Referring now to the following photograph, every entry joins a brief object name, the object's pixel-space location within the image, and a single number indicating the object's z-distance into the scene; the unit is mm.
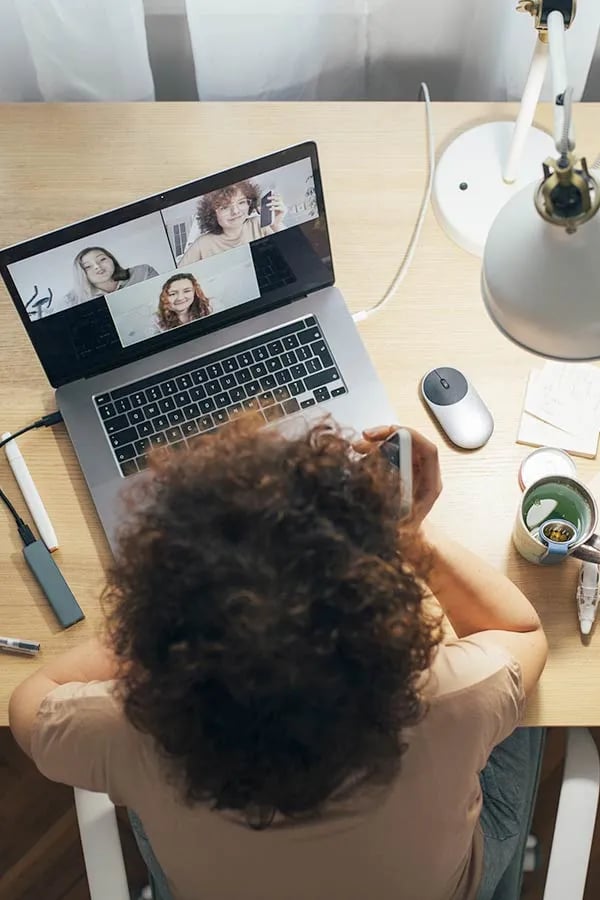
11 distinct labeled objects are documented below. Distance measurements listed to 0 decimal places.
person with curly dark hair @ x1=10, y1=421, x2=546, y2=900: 721
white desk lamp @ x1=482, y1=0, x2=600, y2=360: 749
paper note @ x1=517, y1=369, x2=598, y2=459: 1099
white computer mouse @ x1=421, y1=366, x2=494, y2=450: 1096
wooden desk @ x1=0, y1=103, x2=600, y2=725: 1050
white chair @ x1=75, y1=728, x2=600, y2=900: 963
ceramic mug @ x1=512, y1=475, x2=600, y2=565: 1016
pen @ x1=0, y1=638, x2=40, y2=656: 1028
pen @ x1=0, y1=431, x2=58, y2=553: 1074
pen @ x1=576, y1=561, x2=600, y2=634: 1024
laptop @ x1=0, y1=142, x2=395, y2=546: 1009
